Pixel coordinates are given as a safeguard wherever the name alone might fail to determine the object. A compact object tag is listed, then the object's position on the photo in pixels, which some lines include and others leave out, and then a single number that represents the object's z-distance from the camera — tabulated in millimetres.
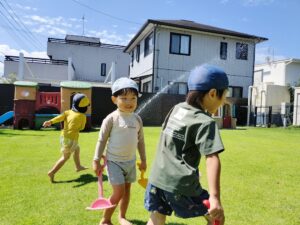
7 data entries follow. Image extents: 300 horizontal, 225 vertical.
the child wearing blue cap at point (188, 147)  1406
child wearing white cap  2165
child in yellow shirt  3529
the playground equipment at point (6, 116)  9918
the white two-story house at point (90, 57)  24178
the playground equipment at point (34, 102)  9202
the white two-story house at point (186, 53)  14816
